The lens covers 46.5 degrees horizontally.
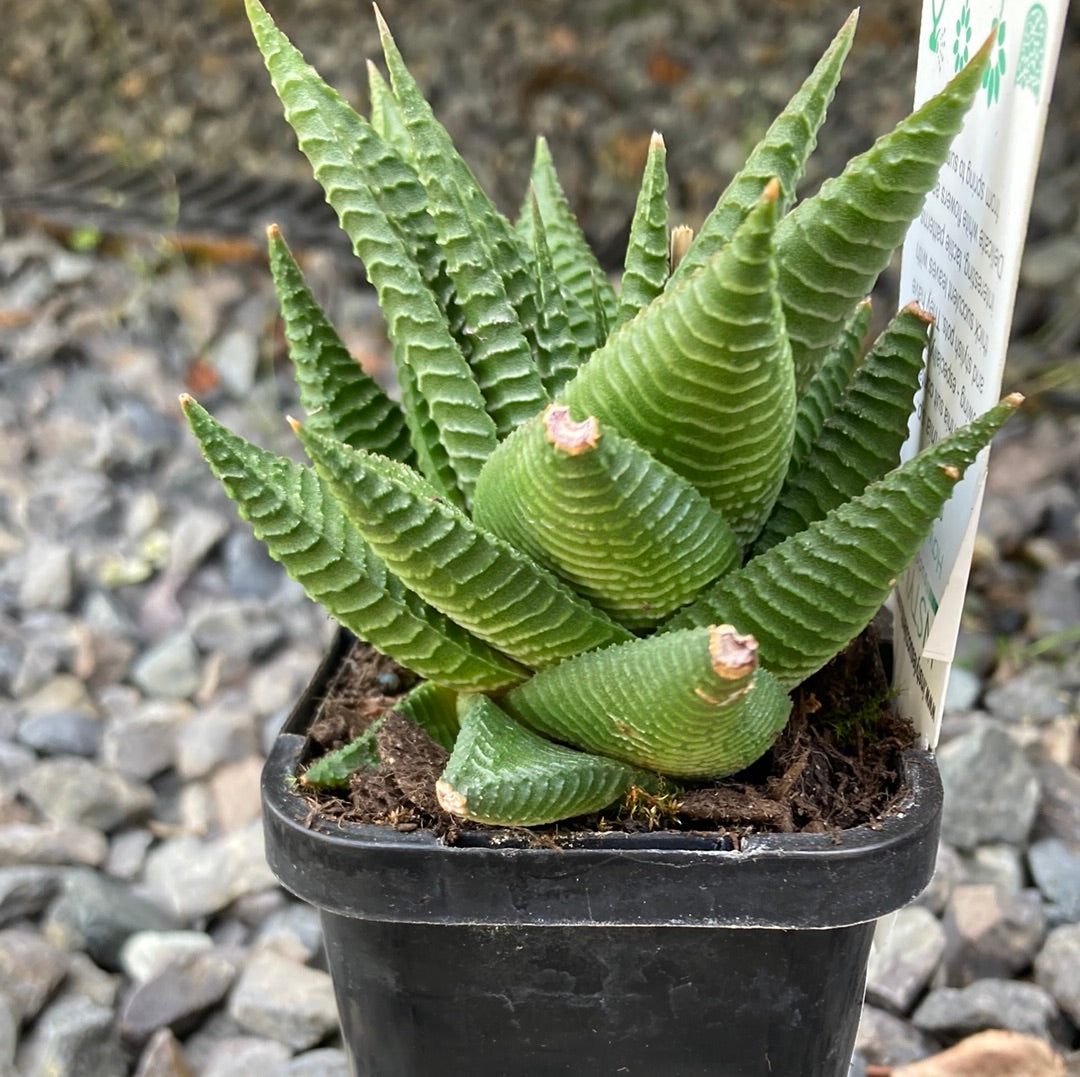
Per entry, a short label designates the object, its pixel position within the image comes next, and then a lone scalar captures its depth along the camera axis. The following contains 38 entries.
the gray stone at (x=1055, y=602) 0.30
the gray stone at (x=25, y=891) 0.21
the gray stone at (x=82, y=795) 0.25
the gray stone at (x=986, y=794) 0.24
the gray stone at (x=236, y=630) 0.30
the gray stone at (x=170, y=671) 0.29
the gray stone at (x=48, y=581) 0.31
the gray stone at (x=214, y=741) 0.27
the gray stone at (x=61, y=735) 0.27
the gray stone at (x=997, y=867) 0.23
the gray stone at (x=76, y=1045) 0.19
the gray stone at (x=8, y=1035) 0.19
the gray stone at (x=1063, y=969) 0.20
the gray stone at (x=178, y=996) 0.20
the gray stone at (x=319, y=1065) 0.19
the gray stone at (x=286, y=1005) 0.20
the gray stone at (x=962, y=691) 0.27
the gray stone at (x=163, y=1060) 0.19
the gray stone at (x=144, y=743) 0.27
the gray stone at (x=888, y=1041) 0.19
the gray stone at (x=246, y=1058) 0.19
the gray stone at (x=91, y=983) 0.20
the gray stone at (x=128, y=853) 0.24
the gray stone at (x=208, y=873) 0.23
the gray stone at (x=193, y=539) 0.33
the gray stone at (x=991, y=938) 0.21
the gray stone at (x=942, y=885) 0.22
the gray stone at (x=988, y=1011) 0.20
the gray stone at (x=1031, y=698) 0.27
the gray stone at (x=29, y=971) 0.20
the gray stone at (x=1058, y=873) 0.22
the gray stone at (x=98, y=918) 0.21
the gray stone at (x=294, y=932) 0.22
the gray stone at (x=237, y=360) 0.40
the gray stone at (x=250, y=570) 0.33
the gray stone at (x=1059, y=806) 0.24
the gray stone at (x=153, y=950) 0.21
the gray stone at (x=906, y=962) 0.20
